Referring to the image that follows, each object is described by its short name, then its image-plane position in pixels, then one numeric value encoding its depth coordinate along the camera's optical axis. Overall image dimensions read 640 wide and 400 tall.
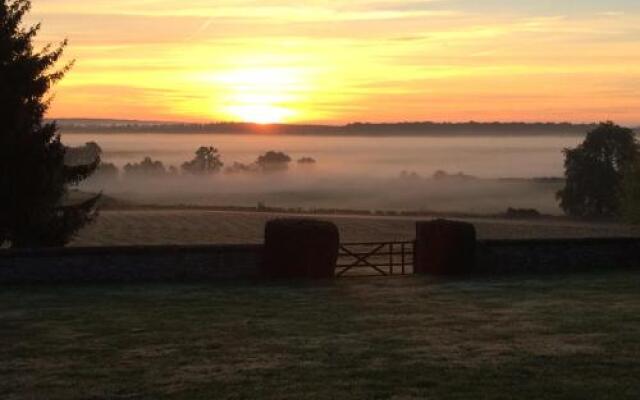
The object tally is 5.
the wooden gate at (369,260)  30.08
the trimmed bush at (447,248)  29.45
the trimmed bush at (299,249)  27.78
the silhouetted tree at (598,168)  78.56
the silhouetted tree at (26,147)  28.97
